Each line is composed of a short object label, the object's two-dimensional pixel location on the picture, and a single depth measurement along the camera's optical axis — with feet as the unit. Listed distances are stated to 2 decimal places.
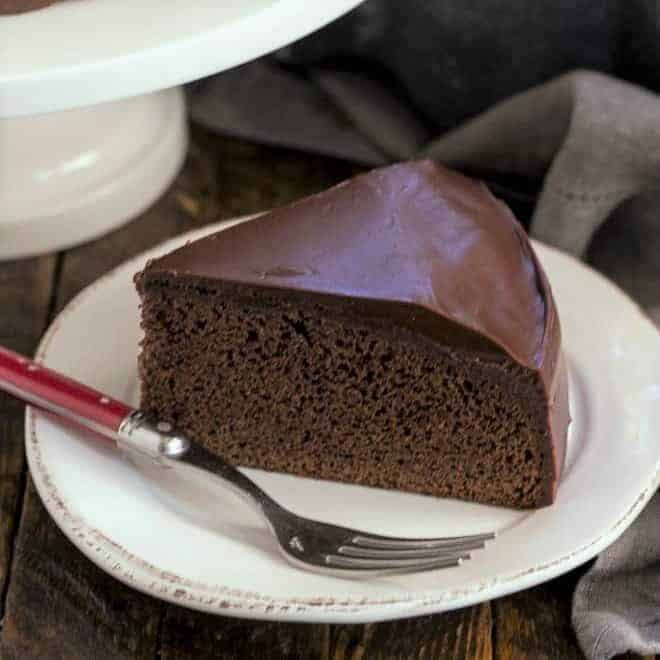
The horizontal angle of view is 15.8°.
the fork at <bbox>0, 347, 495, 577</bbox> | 2.29
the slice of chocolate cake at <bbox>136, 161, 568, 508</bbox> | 2.34
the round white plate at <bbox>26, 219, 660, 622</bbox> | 2.26
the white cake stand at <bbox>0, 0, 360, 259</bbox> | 2.37
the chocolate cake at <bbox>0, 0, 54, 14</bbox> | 2.42
